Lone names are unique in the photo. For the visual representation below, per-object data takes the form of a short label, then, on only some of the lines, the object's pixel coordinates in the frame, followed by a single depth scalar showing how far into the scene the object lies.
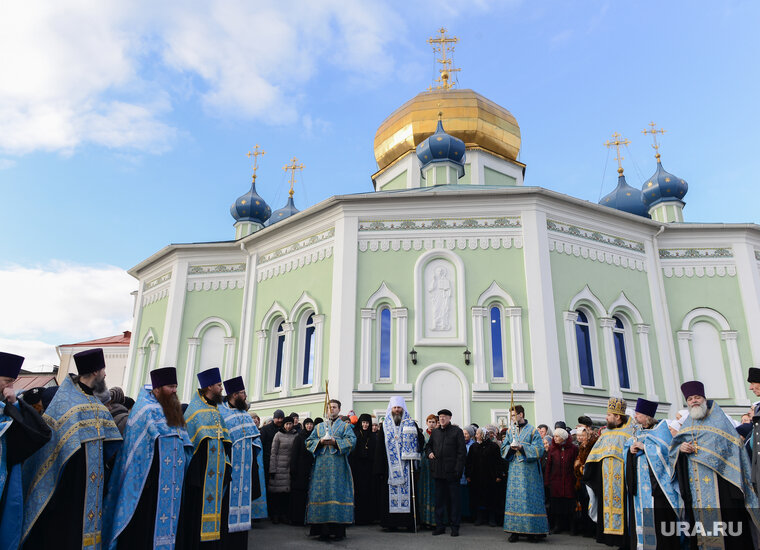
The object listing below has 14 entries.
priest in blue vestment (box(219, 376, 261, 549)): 5.72
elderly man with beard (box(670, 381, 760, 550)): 5.28
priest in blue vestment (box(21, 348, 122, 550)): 4.23
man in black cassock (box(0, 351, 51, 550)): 3.99
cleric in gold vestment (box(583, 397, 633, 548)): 6.47
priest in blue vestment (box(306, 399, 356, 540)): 7.21
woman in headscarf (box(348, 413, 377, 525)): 8.59
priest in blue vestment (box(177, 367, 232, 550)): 5.04
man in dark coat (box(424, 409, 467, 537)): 7.62
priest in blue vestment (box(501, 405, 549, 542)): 7.17
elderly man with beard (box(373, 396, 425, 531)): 8.03
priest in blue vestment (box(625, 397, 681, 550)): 5.70
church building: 13.06
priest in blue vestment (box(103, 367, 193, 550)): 4.56
